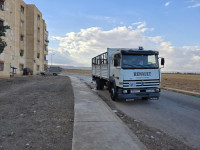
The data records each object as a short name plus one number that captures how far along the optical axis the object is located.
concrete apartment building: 24.63
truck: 8.16
